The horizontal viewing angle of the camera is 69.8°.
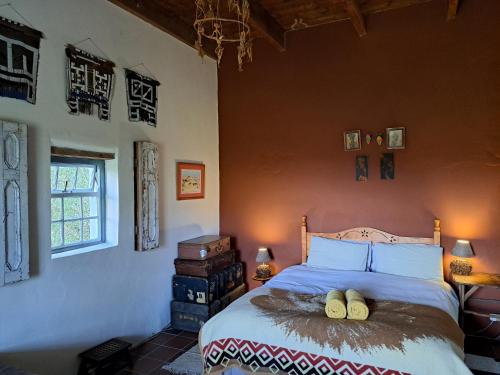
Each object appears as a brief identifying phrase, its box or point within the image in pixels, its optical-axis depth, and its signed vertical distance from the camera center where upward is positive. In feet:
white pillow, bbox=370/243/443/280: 10.71 -2.29
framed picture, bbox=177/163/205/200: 12.60 +0.37
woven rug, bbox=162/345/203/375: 9.20 -4.62
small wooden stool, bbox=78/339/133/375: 8.64 -4.09
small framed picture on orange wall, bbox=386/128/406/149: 11.96 +1.64
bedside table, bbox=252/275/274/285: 13.12 -3.28
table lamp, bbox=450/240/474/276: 10.64 -2.10
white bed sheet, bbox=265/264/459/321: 8.97 -2.73
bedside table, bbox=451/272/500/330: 10.10 -2.77
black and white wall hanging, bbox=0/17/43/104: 7.29 +2.86
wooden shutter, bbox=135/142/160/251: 10.57 -0.13
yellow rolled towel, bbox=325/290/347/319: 7.60 -2.57
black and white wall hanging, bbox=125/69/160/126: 10.50 +2.88
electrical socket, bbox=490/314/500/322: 10.41 -3.87
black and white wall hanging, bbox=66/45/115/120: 8.74 +2.85
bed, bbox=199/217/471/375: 6.49 -2.91
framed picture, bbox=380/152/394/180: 12.17 +0.70
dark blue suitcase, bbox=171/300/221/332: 11.51 -4.01
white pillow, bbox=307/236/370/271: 11.60 -2.22
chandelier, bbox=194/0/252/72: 6.23 +5.56
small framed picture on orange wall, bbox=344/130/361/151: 12.60 +1.68
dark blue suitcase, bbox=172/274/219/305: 11.57 -3.23
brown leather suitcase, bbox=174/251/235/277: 11.86 -2.56
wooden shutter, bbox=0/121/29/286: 7.18 -0.18
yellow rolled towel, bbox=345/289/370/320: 7.48 -2.57
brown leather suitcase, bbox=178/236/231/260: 12.06 -1.97
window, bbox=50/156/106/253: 8.93 -0.25
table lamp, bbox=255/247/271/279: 13.23 -2.87
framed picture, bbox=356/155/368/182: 12.55 +0.68
